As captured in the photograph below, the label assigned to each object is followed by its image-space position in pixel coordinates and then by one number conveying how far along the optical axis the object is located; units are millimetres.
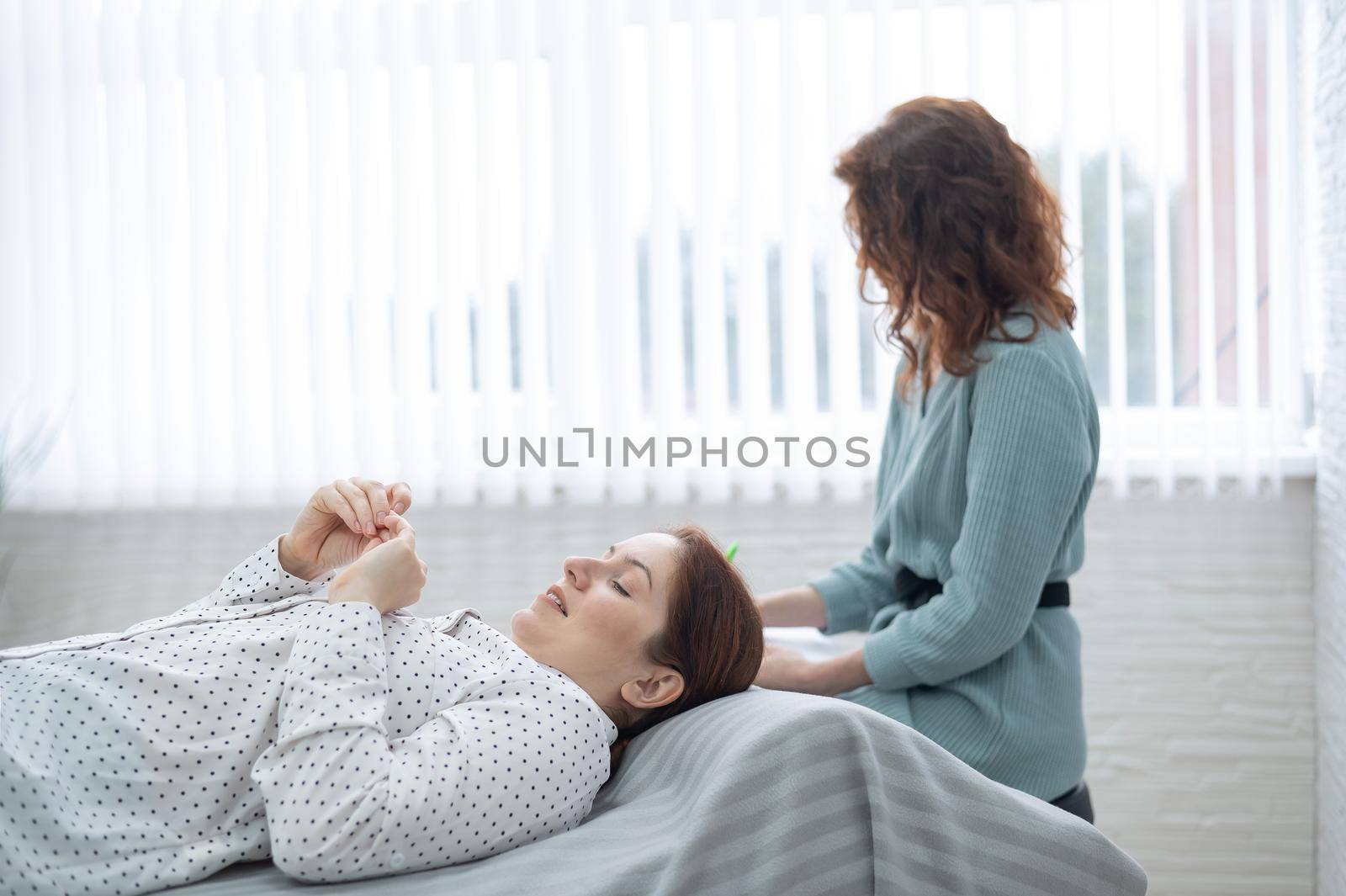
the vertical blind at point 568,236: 2674
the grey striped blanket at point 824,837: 1101
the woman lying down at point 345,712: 1088
